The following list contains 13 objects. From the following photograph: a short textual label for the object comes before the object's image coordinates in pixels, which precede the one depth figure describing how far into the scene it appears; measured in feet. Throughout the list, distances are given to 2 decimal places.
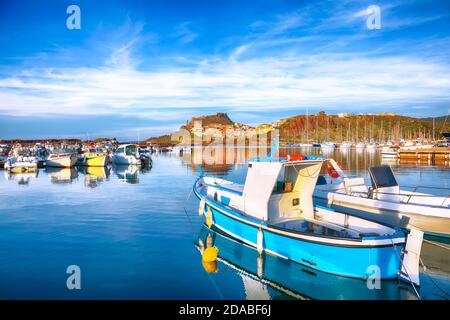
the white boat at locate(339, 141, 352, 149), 467.56
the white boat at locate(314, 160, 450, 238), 49.52
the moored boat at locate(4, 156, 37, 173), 168.25
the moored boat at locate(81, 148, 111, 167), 191.01
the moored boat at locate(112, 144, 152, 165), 192.61
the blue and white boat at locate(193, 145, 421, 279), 33.19
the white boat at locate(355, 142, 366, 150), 460.55
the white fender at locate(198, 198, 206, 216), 55.49
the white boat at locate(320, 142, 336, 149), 461.78
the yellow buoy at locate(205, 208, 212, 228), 53.12
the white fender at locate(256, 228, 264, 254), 41.43
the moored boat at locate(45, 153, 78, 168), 187.52
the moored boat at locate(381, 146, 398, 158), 245.92
